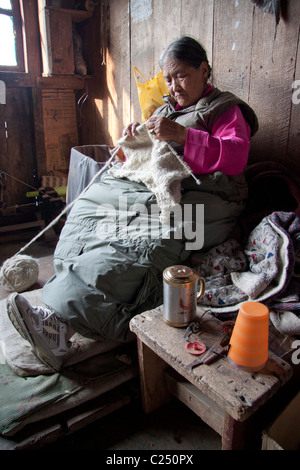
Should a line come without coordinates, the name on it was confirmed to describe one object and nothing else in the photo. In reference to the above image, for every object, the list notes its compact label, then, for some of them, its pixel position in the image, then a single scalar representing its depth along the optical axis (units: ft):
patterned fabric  4.05
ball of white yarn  6.39
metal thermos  3.57
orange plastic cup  3.03
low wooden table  2.98
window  9.95
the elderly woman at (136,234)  4.27
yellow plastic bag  6.71
